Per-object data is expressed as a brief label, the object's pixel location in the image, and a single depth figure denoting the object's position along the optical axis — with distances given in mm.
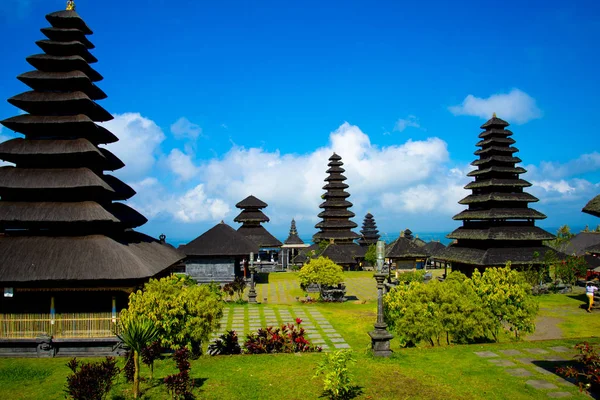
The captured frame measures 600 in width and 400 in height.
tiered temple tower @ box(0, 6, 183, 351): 16391
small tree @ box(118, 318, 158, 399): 10109
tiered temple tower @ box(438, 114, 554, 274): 32553
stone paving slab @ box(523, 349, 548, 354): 13930
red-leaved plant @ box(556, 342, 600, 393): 10110
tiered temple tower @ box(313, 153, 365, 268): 54406
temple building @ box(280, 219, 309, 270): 55334
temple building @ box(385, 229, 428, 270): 45781
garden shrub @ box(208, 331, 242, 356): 15117
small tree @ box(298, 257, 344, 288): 28781
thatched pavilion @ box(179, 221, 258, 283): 36688
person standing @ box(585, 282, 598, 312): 24844
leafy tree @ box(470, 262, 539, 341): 15152
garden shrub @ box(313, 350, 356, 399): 10034
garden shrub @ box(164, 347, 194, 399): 9859
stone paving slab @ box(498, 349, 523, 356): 13844
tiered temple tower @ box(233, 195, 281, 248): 51344
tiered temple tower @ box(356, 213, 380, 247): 75831
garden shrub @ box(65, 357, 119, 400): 8867
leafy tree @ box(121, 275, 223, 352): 13617
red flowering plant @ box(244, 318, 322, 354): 14852
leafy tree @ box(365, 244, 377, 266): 50969
